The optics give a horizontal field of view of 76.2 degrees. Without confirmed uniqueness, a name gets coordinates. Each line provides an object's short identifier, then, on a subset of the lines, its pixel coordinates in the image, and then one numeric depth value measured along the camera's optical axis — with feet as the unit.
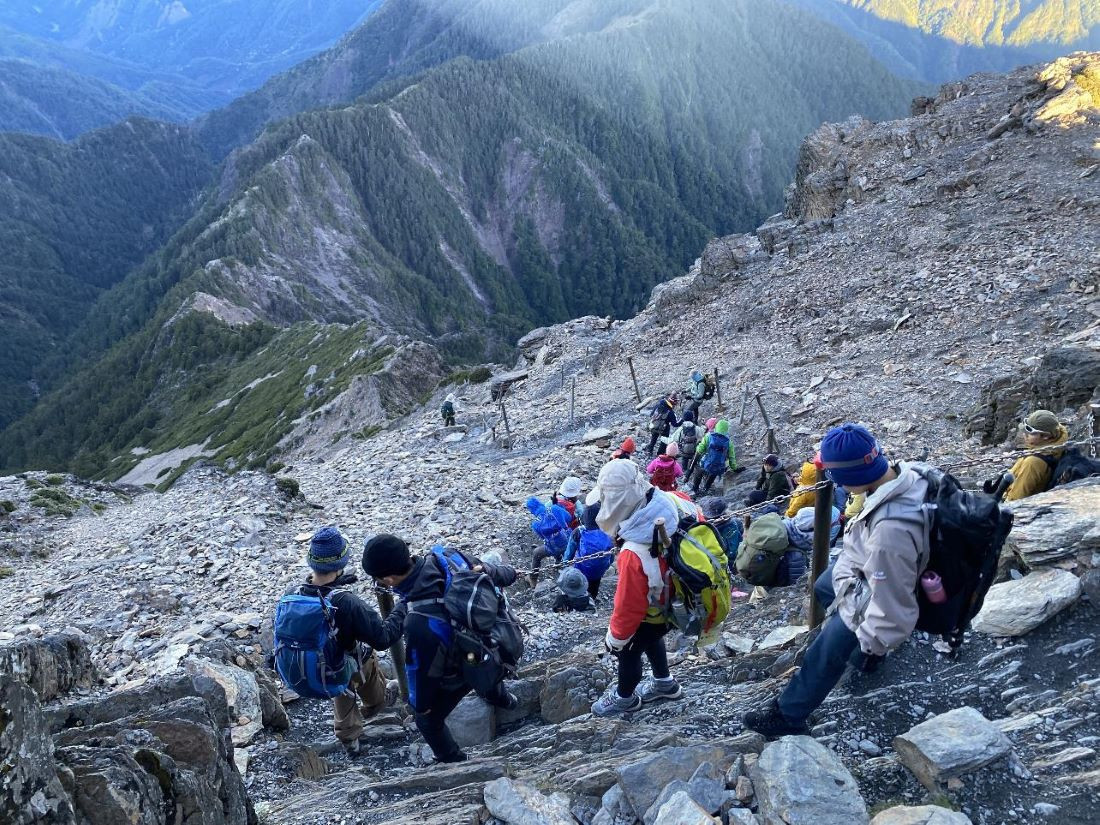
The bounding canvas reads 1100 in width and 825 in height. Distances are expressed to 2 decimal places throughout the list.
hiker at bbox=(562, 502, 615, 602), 33.22
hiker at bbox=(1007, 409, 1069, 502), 21.97
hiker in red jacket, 16.20
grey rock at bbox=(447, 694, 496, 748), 20.35
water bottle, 12.84
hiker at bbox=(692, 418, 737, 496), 47.03
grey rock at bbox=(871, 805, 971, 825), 11.97
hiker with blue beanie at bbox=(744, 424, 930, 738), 12.78
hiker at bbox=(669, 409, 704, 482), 52.31
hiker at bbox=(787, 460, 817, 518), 33.30
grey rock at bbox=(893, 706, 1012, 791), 13.15
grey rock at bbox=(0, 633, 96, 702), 19.85
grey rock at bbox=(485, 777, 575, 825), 14.65
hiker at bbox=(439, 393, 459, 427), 100.22
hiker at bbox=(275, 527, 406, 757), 18.12
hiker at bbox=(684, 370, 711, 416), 63.67
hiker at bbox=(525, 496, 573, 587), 39.65
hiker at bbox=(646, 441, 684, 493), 36.99
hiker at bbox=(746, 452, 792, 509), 37.63
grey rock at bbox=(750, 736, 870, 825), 12.82
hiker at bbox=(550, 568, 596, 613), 32.65
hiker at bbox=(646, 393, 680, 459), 61.46
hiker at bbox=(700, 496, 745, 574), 31.65
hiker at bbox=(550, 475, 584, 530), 41.96
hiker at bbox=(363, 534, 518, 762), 16.33
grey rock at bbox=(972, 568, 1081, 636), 16.42
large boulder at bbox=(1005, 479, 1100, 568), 17.38
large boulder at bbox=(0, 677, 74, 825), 10.80
